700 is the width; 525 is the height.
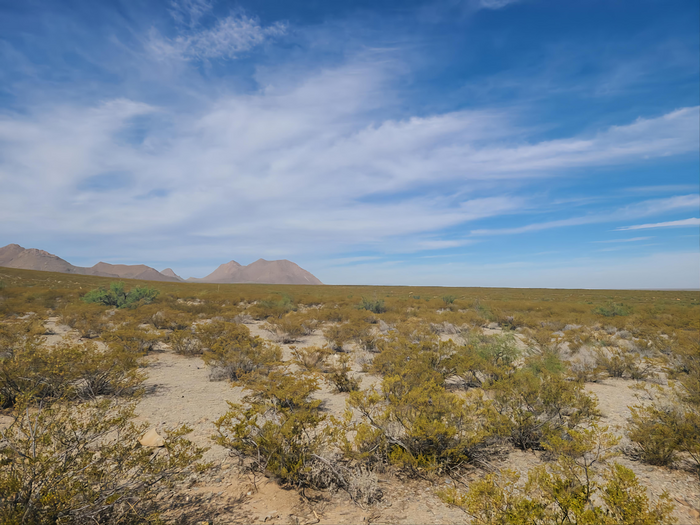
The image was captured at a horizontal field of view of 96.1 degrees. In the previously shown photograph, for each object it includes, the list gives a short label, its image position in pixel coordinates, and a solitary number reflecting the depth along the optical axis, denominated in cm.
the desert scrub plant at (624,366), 988
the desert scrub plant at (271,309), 2135
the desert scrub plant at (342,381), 862
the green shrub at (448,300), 3018
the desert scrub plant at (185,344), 1199
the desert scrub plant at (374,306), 2434
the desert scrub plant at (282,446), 431
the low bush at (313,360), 1019
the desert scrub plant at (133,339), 1070
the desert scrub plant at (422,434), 455
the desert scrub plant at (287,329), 1495
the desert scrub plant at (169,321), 1577
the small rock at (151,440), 529
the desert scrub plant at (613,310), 2191
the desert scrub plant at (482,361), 829
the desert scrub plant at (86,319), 1360
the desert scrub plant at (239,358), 936
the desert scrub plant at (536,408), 554
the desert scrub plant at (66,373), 634
